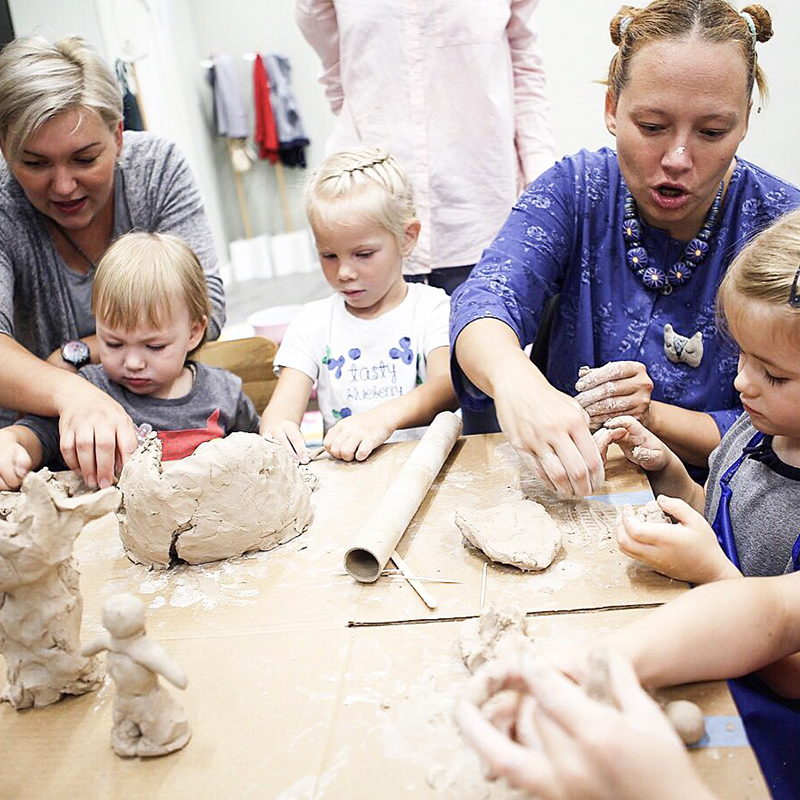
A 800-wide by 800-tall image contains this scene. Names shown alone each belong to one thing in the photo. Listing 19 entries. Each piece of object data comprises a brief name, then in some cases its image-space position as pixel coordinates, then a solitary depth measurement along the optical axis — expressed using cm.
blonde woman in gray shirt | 166
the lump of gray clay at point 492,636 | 95
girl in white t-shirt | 199
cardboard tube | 118
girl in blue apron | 99
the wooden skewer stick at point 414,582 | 111
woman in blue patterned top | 141
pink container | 340
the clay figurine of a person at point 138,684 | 86
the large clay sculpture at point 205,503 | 125
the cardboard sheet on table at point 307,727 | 82
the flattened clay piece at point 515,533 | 115
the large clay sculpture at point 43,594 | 91
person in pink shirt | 231
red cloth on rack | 564
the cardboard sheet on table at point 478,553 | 109
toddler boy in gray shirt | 180
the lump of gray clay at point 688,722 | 79
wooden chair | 240
